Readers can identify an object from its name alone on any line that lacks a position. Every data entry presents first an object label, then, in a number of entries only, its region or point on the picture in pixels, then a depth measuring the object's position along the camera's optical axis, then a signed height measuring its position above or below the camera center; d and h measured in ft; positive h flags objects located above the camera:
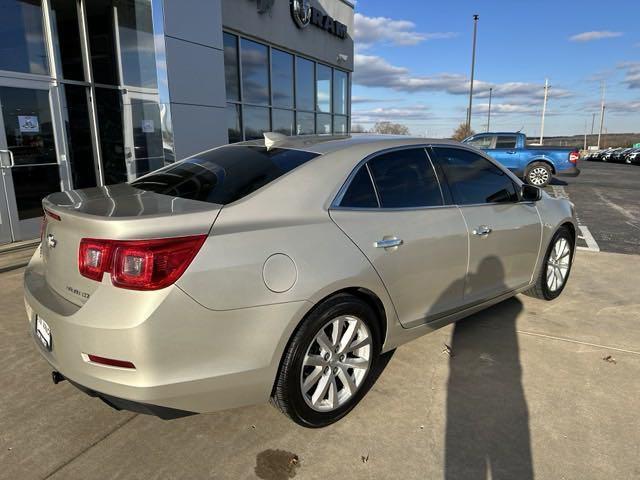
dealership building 23.16 +2.59
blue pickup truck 49.88 -2.23
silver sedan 6.64 -2.18
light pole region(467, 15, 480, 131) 107.96 +18.14
